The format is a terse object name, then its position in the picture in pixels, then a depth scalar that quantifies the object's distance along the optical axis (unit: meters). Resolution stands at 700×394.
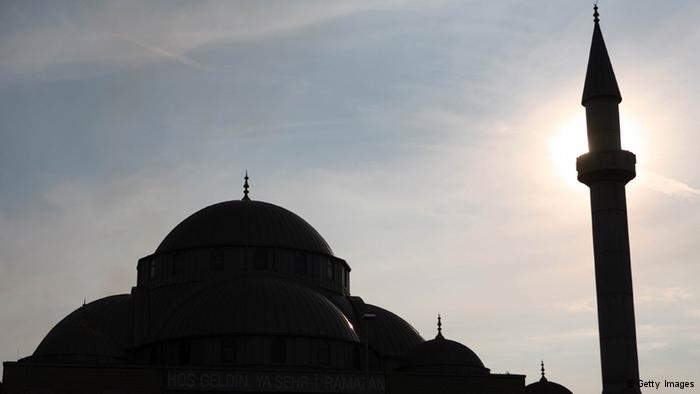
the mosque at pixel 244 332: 48.00
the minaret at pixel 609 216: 52.19
